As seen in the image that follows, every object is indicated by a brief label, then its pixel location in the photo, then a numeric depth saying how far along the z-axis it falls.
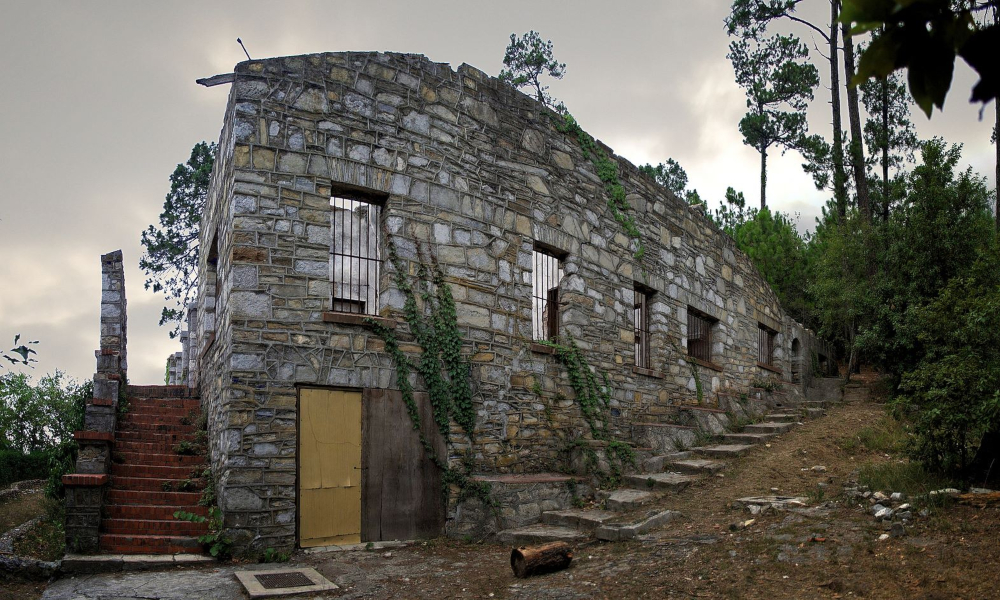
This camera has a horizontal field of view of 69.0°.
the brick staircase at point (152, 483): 6.57
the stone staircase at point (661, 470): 7.08
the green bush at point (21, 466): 12.51
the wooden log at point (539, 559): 5.80
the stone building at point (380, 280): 7.03
